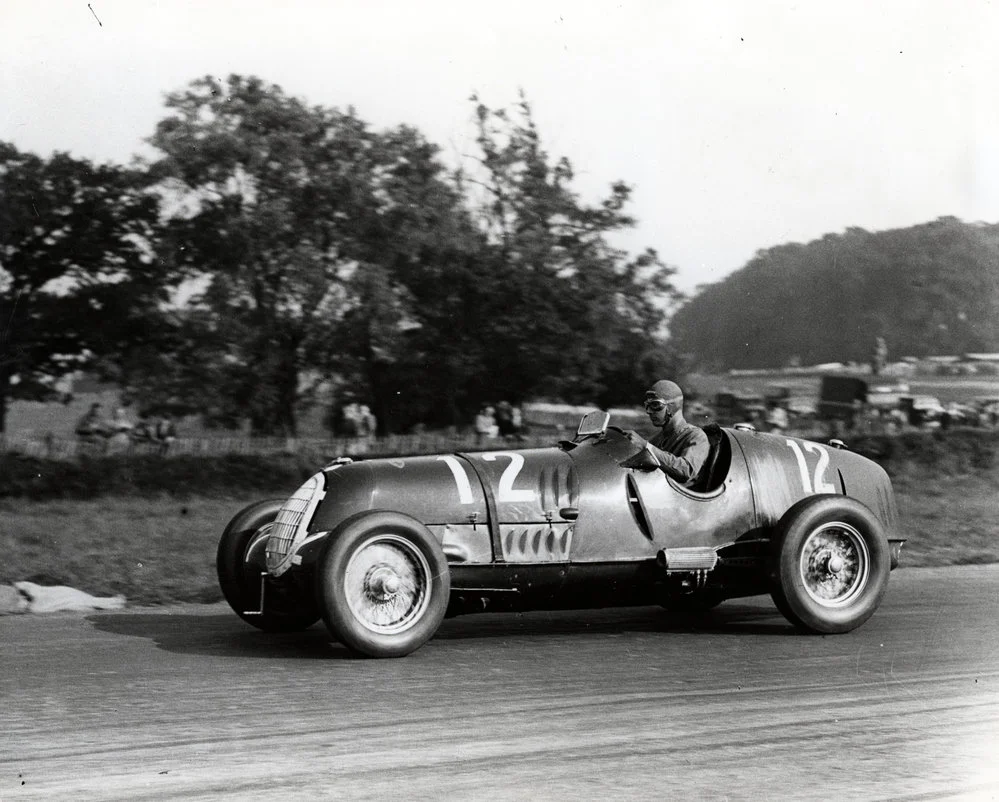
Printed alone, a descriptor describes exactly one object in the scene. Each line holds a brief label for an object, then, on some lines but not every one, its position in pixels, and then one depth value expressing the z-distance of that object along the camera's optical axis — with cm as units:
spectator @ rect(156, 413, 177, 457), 1398
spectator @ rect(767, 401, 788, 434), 1656
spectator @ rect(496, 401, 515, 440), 1521
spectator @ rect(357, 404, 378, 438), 1477
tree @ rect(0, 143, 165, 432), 1348
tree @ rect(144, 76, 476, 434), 1422
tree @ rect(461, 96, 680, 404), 1532
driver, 766
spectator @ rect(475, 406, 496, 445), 1516
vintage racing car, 684
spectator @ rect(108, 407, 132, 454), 1380
